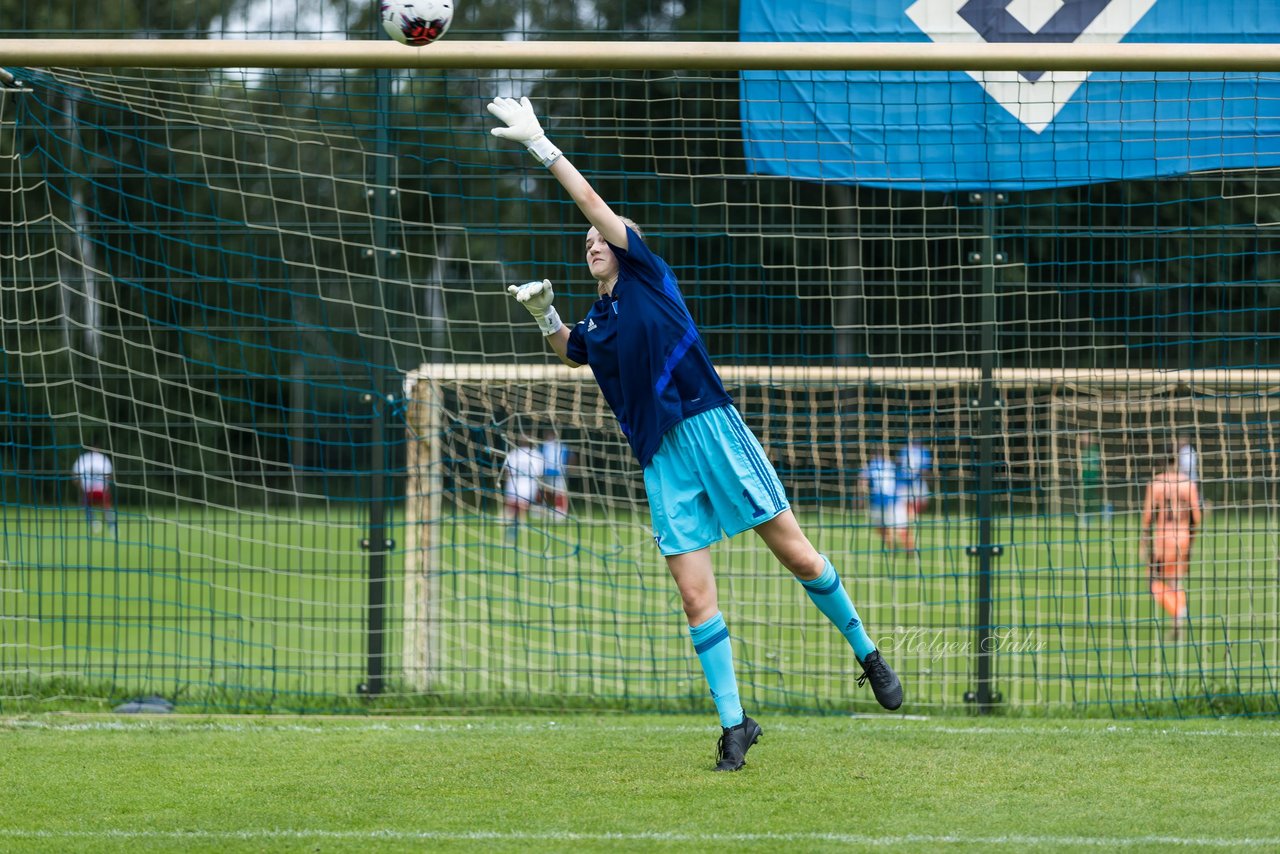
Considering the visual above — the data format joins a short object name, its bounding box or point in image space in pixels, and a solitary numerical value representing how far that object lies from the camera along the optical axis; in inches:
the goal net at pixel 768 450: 502.9
